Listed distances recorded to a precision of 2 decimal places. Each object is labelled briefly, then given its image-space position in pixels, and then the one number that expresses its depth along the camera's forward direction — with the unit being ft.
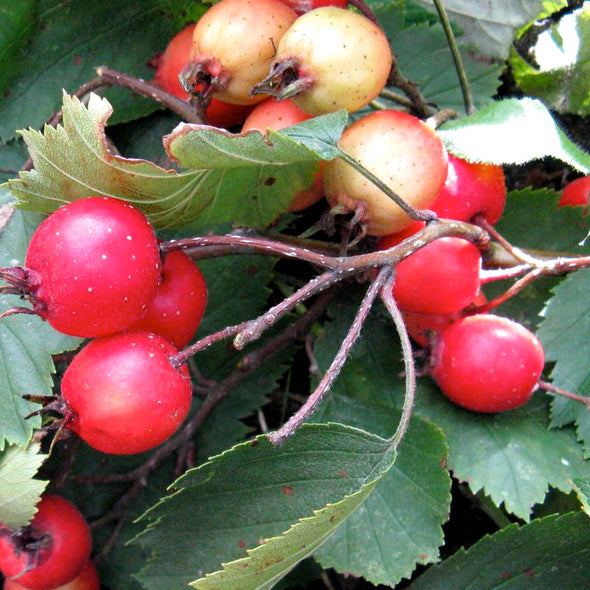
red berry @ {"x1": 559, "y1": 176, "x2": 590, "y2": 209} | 0.70
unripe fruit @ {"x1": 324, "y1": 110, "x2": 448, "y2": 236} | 0.59
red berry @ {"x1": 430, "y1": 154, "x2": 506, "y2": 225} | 0.62
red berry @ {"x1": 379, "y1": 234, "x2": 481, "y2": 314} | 0.61
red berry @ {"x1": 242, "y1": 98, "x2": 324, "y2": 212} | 0.59
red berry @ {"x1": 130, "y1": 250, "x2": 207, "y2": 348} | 0.57
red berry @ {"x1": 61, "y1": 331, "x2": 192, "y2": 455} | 0.54
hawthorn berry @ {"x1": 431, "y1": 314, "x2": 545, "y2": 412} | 0.62
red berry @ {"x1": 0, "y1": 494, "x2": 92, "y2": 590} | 0.64
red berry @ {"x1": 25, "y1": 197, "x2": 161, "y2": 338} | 0.53
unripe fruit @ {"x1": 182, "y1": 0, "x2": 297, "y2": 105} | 0.59
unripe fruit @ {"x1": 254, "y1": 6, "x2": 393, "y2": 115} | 0.57
